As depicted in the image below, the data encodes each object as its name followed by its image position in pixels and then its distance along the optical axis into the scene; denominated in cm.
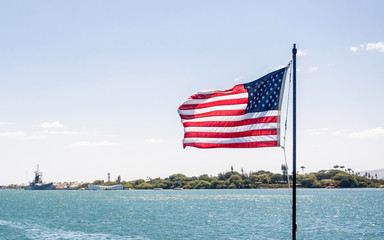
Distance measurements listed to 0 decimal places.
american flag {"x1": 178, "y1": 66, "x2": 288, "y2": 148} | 1666
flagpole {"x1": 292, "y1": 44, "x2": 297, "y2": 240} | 1457
